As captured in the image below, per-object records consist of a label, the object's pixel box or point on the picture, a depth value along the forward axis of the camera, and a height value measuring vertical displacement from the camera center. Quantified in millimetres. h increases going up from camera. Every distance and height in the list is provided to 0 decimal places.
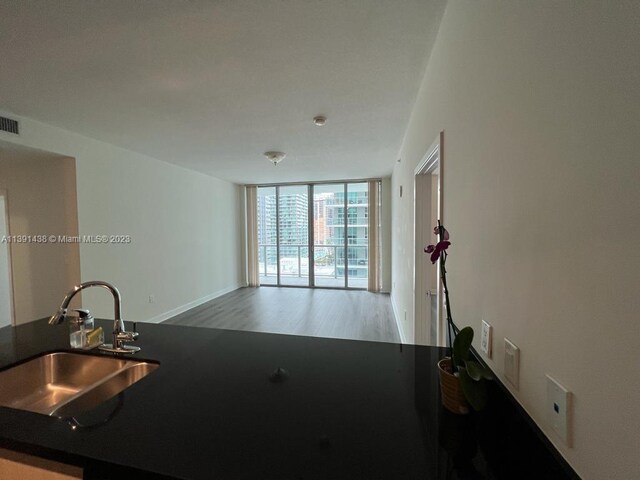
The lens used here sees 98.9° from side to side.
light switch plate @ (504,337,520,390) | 771 -384
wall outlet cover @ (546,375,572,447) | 572 -391
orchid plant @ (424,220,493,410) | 755 -400
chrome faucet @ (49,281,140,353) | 1251 -484
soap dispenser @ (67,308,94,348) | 1337 -478
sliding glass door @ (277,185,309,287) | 6809 -38
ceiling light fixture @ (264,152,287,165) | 3760 +1076
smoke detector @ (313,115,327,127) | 2674 +1122
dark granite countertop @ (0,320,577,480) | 637 -550
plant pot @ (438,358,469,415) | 812 -494
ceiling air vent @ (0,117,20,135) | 2441 +1003
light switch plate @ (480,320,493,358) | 938 -384
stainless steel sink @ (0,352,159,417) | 1185 -668
